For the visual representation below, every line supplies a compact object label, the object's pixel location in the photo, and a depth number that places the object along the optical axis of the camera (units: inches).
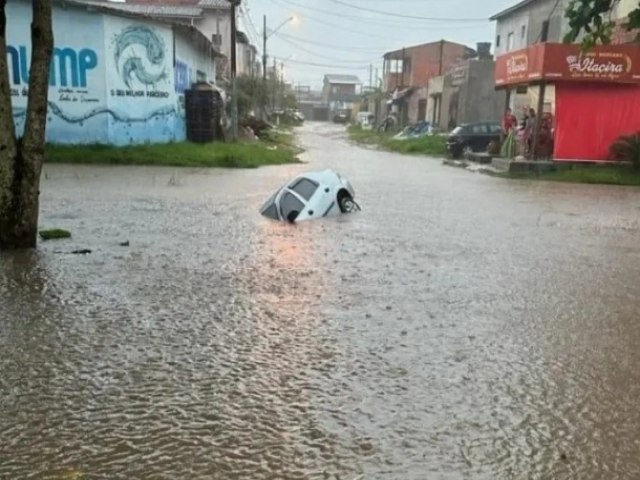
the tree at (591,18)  284.5
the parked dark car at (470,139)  1071.0
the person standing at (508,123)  914.1
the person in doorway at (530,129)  823.1
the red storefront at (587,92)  762.2
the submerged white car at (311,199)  413.4
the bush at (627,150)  767.7
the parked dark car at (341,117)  3602.4
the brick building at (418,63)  2190.0
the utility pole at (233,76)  1000.2
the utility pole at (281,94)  2848.9
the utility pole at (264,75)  1837.5
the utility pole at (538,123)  780.0
